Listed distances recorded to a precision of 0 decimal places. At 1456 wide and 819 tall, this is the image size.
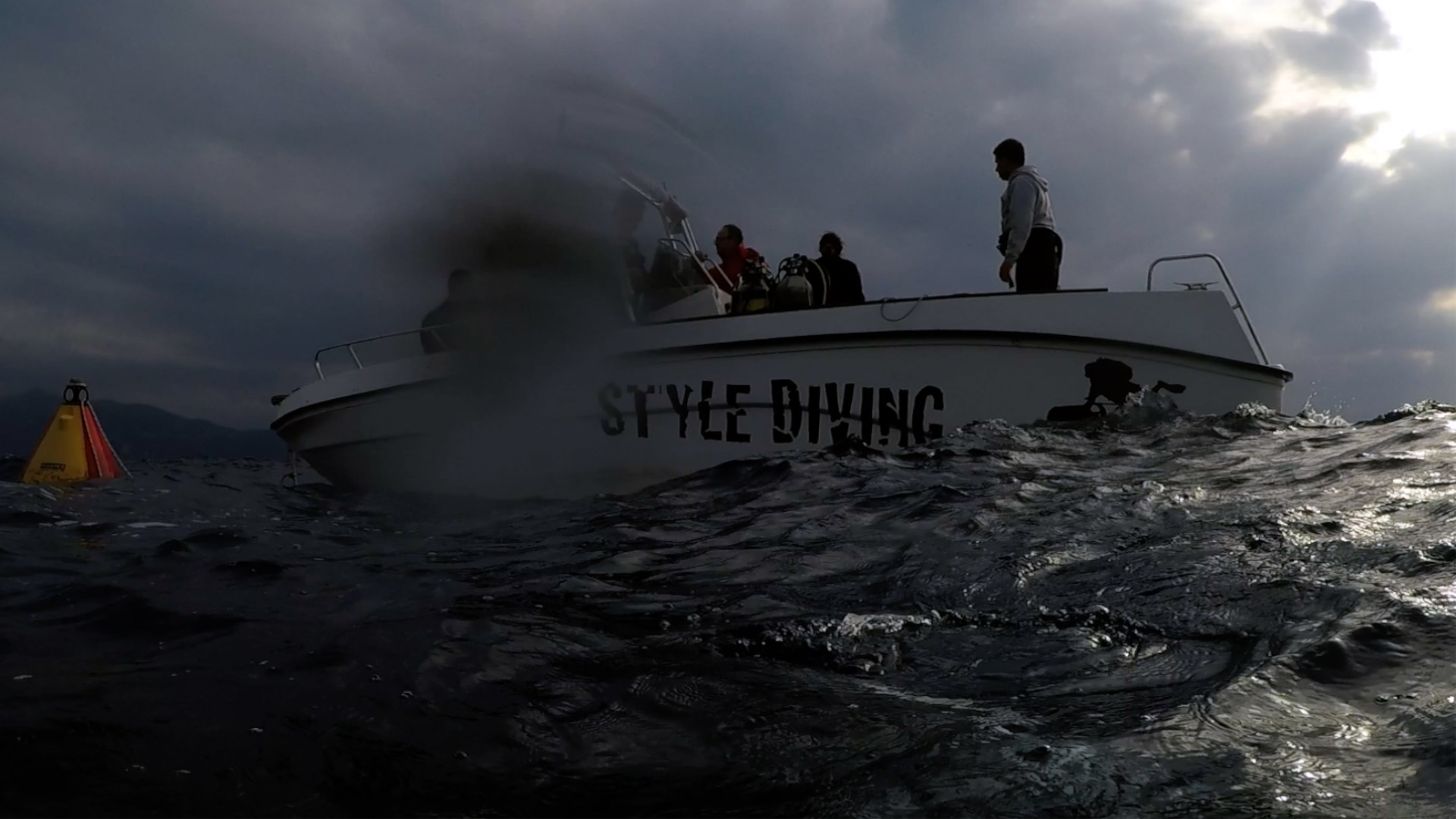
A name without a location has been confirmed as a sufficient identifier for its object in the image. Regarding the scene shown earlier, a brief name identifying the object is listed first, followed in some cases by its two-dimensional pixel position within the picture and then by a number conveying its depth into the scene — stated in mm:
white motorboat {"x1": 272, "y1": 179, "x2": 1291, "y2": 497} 6191
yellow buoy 8227
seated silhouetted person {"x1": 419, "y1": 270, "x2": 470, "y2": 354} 7516
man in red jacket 8586
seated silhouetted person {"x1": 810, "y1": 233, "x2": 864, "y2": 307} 7426
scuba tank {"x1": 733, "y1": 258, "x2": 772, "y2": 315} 7156
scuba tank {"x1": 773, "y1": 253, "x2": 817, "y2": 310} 6801
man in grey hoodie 6781
